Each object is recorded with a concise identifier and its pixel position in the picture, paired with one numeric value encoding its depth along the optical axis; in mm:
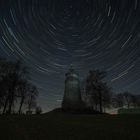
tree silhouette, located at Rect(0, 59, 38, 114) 23832
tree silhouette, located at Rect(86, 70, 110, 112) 30334
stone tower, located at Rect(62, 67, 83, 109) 26282
